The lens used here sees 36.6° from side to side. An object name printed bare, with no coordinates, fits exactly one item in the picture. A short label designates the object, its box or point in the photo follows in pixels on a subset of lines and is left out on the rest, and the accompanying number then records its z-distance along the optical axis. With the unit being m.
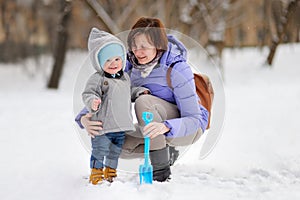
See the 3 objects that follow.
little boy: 2.36
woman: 2.42
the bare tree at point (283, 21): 10.20
